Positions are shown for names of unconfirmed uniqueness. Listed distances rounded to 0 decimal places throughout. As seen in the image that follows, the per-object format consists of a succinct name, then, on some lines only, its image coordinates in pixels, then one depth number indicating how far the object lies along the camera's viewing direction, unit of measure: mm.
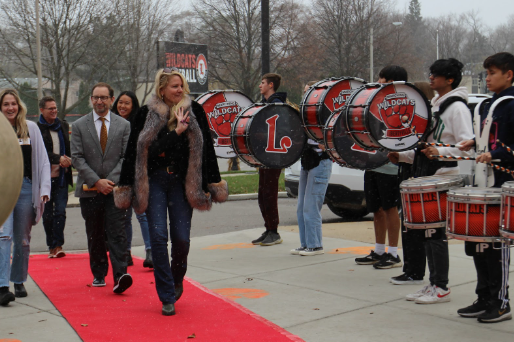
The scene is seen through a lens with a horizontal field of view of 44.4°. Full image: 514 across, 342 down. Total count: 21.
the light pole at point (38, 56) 24281
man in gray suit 6188
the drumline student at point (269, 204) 8602
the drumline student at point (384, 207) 6863
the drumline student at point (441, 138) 5230
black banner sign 24453
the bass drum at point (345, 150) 6156
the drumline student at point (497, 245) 4602
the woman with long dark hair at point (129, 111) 7383
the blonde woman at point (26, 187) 5879
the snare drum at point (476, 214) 4414
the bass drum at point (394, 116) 5461
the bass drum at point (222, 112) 7695
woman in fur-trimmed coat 5160
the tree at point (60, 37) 26031
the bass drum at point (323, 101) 6637
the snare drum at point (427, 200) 4941
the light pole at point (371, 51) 34312
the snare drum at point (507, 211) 4109
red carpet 4562
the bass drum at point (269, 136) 6840
